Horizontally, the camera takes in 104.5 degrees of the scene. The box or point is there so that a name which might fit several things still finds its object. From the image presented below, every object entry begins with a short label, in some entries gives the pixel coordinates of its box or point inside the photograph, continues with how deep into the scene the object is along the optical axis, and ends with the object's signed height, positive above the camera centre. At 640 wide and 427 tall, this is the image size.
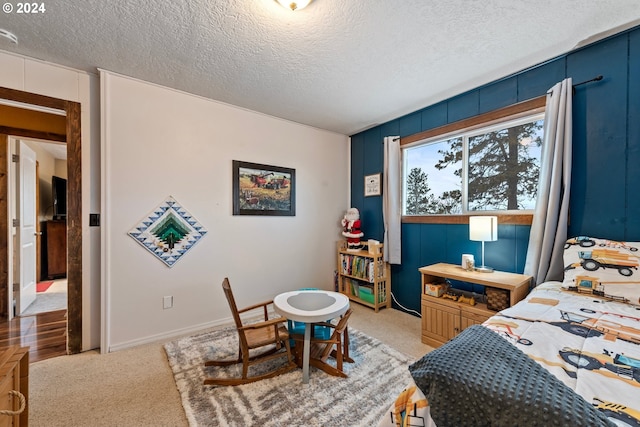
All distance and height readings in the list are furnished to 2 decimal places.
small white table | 1.70 -0.71
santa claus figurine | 3.54 -0.25
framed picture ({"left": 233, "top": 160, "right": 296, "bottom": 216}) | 2.92 +0.30
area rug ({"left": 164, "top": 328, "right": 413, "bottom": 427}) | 1.45 -1.20
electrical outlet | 2.45 -0.87
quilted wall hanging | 2.37 -0.18
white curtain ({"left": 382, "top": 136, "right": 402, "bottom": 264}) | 3.13 +0.18
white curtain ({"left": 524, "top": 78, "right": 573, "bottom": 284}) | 1.91 +0.20
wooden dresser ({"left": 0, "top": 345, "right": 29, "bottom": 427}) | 0.90 -0.66
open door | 2.94 -0.13
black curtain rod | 1.83 +0.99
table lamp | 2.13 -0.14
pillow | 1.51 -0.37
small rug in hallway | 3.91 -1.18
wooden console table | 1.94 -0.81
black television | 4.75 +0.38
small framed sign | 3.46 +0.41
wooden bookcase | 3.12 -0.83
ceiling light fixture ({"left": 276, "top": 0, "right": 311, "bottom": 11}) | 1.46 +1.25
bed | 0.65 -0.54
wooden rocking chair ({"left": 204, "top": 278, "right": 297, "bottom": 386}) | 1.68 -0.95
